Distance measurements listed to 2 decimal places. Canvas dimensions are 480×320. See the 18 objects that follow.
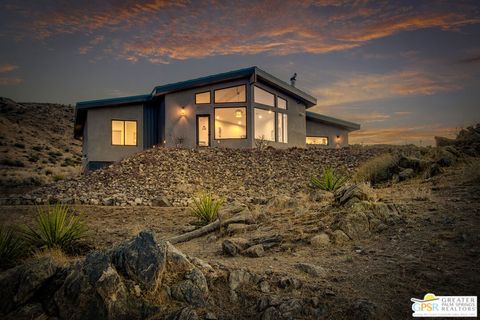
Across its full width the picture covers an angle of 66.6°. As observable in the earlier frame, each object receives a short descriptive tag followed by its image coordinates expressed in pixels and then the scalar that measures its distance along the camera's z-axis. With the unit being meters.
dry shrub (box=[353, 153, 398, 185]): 12.93
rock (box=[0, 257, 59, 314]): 5.02
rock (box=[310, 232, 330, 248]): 6.83
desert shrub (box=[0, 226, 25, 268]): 6.75
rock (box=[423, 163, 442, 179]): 11.25
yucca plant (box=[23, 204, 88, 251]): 7.78
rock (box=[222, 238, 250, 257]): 6.78
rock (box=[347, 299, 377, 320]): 4.32
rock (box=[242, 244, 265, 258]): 6.55
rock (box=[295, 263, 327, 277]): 5.40
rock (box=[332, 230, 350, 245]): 6.86
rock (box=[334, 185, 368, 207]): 8.30
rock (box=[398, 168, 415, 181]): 11.85
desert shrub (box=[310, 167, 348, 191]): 11.78
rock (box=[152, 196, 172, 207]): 13.55
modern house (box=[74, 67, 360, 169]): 23.02
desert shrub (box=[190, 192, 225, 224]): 10.04
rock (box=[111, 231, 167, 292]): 5.00
